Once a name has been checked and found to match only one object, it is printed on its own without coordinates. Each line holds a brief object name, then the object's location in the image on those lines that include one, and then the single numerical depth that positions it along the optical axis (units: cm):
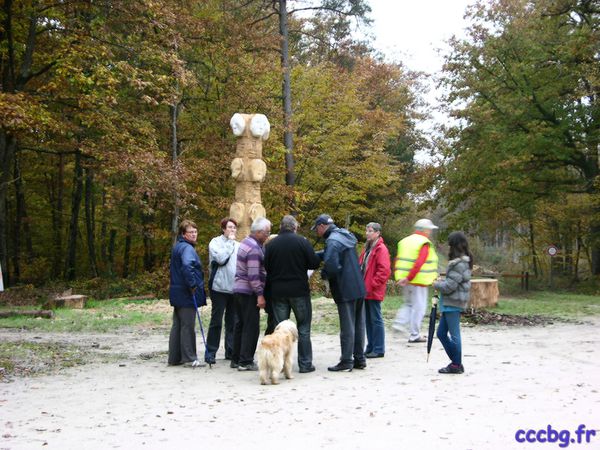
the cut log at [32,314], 1372
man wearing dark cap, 774
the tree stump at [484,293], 1477
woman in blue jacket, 820
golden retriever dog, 711
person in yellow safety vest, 928
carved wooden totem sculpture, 1584
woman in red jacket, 883
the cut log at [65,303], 1612
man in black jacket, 765
